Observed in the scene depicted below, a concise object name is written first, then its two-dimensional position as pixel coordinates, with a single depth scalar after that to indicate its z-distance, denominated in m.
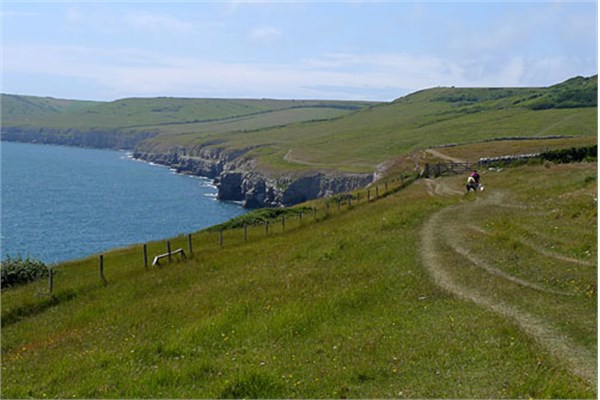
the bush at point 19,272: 39.75
